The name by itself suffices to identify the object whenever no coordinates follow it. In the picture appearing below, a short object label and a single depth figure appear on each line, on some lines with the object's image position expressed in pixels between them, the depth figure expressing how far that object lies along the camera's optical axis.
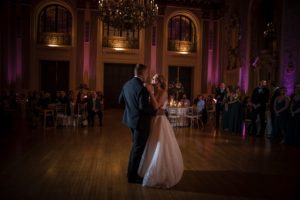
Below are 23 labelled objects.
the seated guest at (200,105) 10.62
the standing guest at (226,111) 9.74
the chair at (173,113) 10.16
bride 4.07
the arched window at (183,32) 17.02
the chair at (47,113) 9.31
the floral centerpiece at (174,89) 15.05
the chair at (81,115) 9.94
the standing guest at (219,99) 10.04
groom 4.09
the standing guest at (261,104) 8.72
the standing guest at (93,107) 10.20
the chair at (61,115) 9.71
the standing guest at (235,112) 9.27
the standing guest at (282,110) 7.76
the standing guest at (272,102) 8.30
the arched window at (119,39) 16.16
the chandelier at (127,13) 8.73
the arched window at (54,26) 15.62
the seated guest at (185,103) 10.54
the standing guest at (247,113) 9.11
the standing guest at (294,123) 7.32
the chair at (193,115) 10.31
